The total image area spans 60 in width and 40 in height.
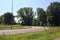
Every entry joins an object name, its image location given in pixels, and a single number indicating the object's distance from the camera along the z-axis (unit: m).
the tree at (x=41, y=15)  41.20
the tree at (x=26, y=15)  44.43
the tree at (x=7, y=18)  46.52
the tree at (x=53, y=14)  36.53
